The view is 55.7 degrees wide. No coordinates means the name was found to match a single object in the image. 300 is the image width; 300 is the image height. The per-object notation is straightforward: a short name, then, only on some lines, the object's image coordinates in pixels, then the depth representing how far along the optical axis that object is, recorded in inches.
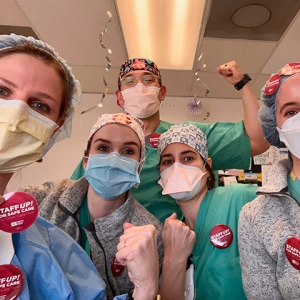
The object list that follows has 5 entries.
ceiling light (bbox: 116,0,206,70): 75.0
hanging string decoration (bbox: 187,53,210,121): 128.4
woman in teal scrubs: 42.4
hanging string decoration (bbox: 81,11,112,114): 77.8
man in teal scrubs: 61.3
